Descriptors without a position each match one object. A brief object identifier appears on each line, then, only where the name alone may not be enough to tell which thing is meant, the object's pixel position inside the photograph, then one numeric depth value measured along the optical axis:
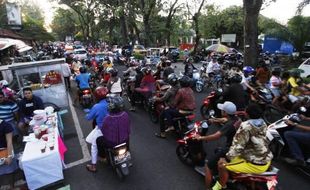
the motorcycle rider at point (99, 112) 5.02
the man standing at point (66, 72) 12.27
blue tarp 28.70
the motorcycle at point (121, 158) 4.67
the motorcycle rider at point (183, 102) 6.21
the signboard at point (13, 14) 25.02
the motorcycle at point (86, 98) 9.87
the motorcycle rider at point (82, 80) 9.88
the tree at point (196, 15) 23.17
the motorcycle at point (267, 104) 7.72
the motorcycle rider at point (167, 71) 10.33
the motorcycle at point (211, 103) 7.77
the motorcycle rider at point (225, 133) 4.11
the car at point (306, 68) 13.27
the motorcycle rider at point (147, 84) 8.84
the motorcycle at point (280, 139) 5.01
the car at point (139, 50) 26.90
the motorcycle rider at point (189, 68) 13.20
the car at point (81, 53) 26.11
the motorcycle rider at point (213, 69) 12.59
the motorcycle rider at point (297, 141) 4.74
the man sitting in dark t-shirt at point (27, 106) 6.59
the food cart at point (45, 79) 7.80
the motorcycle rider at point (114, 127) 4.62
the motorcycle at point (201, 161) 3.59
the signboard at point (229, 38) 36.29
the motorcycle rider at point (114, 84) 9.07
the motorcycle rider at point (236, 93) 6.52
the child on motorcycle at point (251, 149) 3.47
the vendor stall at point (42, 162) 4.39
